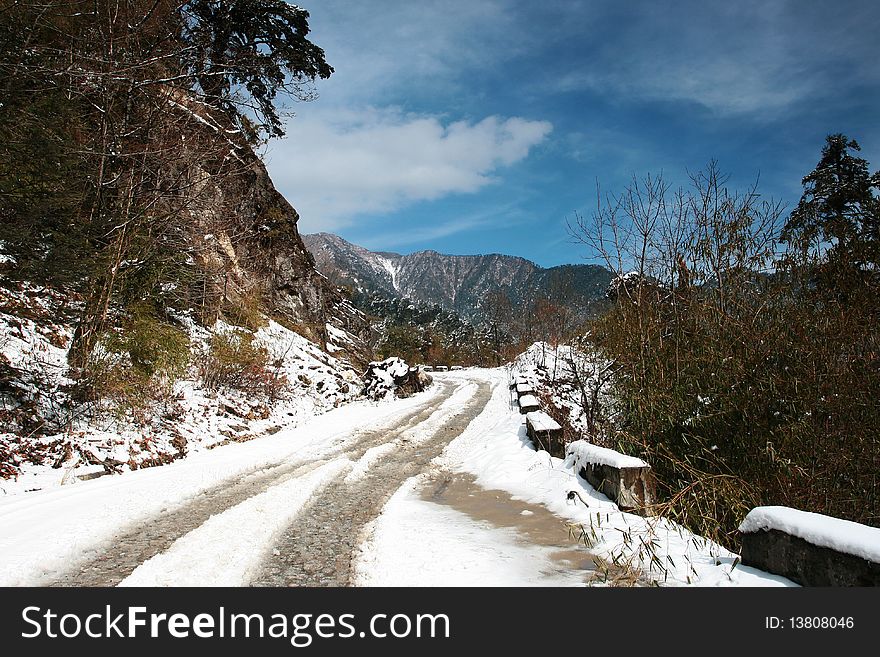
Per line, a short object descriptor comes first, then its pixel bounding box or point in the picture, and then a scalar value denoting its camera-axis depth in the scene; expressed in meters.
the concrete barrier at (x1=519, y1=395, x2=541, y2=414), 10.77
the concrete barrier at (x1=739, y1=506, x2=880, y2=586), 2.27
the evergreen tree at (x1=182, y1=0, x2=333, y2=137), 6.64
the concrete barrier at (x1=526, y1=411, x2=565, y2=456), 7.33
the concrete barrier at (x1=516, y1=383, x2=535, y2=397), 13.18
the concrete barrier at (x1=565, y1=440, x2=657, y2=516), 4.42
